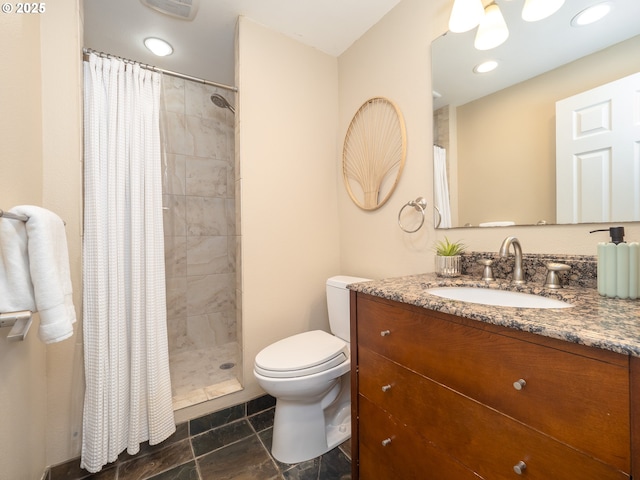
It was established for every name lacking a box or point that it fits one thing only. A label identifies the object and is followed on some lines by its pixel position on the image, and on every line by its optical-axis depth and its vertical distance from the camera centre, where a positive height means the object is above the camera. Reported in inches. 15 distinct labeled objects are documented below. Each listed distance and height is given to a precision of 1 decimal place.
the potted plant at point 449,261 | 45.9 -4.4
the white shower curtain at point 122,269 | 46.3 -5.6
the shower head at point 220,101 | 78.1 +42.7
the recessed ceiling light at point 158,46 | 69.7 +53.0
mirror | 34.7 +21.7
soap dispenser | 29.0 -3.7
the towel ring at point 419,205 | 54.6 +6.7
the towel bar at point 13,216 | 26.7 +2.6
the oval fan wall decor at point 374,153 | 60.1 +21.0
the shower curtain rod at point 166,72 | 50.0 +36.3
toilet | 47.5 -29.7
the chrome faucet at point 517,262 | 38.2 -4.0
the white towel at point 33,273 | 28.5 -3.7
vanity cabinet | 18.9 -15.7
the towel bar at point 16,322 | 27.9 -8.9
